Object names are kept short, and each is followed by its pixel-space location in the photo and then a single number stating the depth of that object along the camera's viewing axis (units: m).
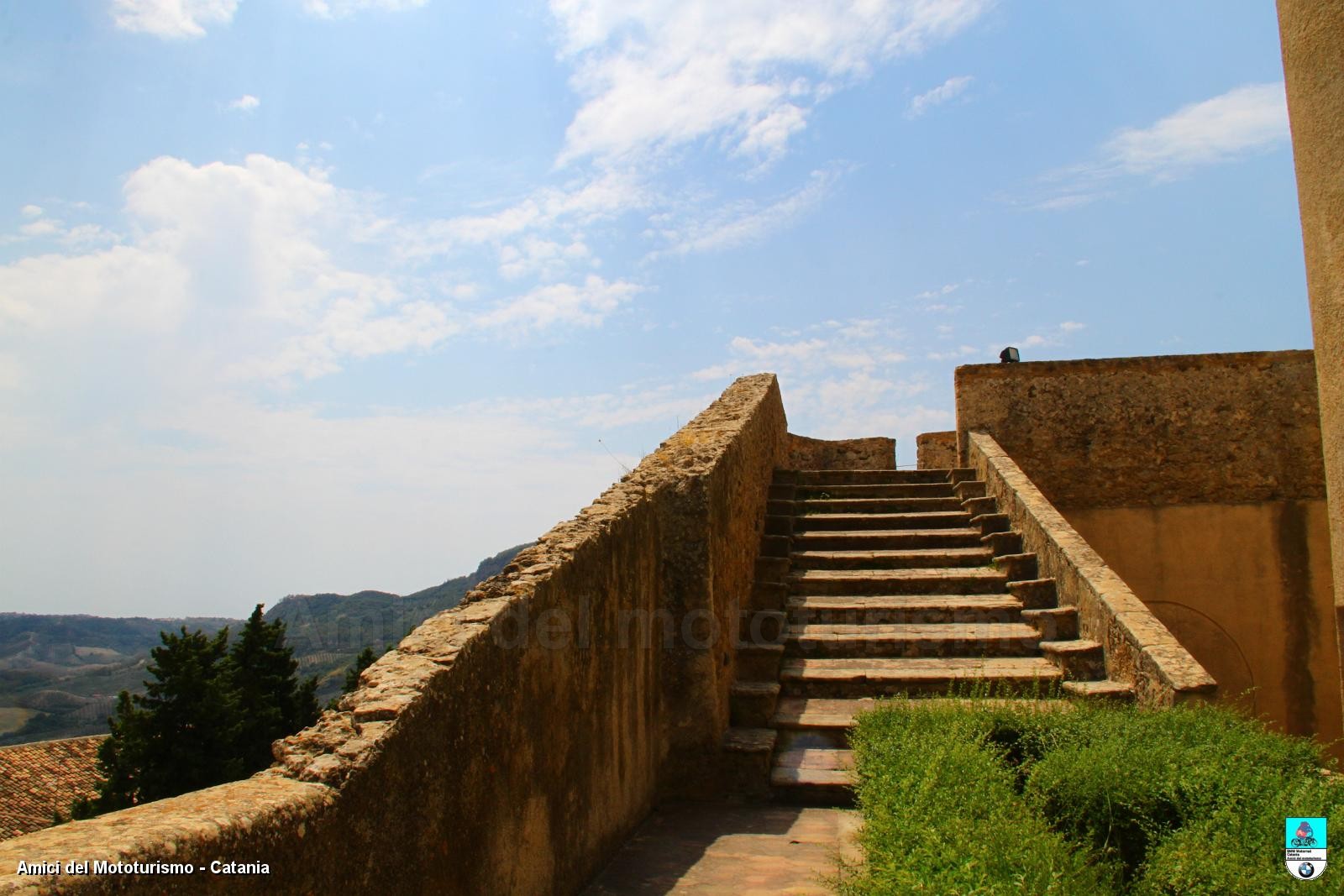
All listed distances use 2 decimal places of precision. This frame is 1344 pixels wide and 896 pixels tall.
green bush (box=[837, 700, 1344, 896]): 2.74
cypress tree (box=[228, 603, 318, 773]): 21.25
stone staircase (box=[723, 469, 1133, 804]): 5.89
